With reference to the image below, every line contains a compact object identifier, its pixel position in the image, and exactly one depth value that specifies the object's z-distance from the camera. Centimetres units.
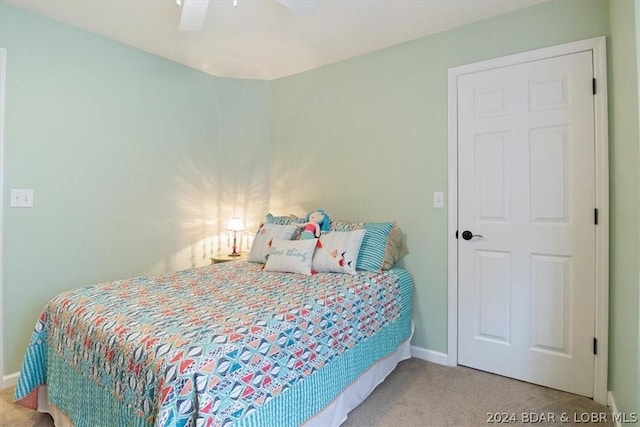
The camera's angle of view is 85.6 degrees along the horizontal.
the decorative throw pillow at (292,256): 228
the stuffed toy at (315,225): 250
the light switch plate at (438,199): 249
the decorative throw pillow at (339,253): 226
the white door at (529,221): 202
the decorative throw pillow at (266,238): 260
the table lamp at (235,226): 324
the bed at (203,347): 112
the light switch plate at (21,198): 218
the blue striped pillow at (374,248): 233
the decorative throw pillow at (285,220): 281
